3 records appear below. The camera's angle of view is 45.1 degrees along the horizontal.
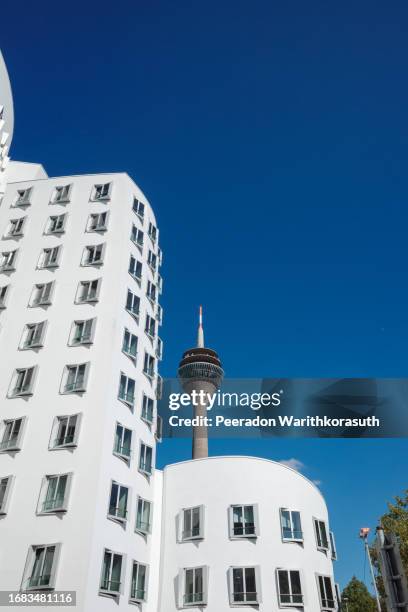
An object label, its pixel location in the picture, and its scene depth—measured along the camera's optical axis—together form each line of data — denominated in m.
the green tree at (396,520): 51.79
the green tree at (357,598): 77.88
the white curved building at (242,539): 32.59
